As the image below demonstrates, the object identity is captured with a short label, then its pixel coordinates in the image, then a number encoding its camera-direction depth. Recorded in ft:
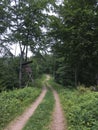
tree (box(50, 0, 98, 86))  42.45
